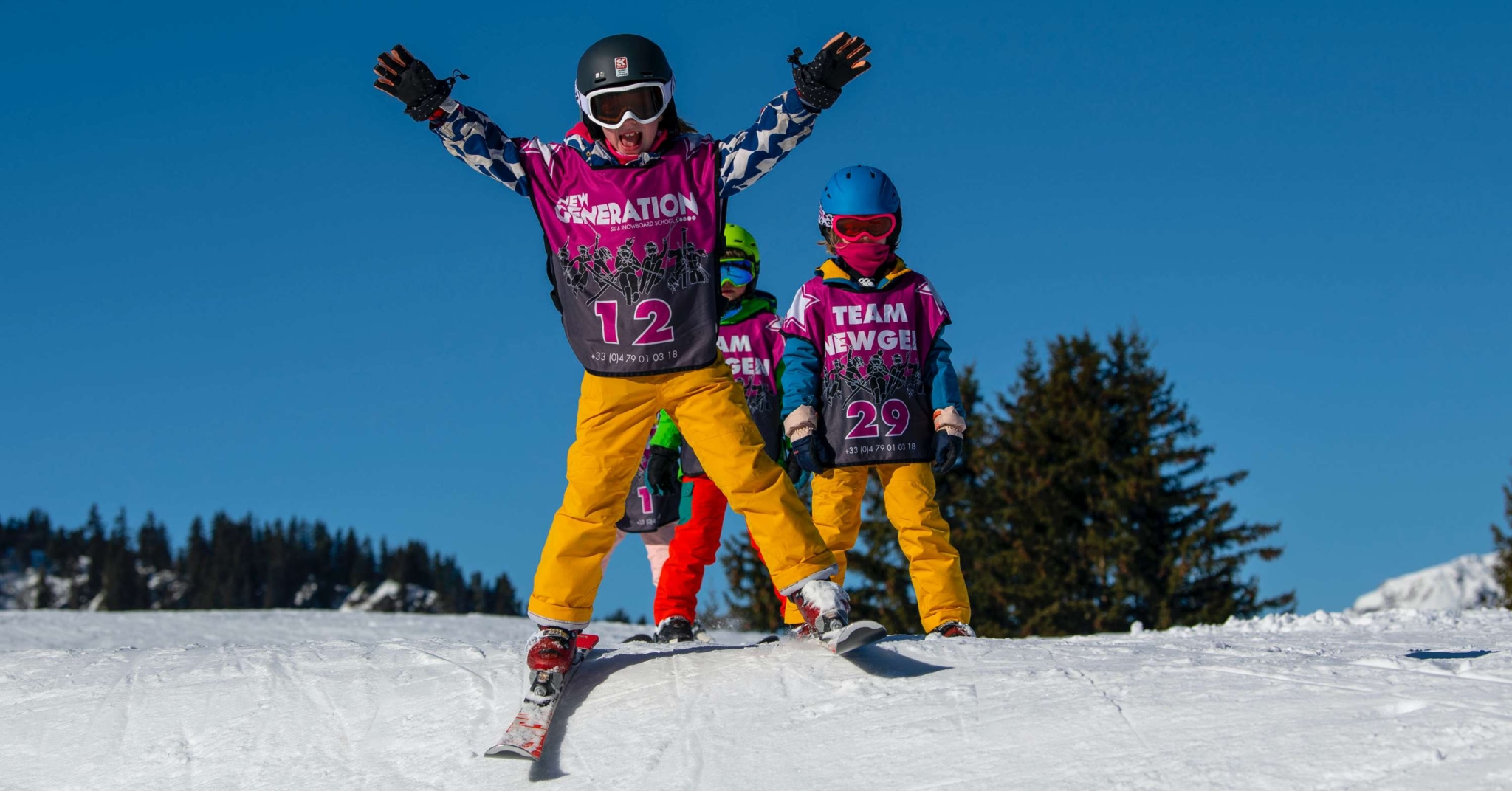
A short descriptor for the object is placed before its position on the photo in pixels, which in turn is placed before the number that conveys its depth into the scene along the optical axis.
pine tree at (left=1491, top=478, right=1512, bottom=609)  35.38
